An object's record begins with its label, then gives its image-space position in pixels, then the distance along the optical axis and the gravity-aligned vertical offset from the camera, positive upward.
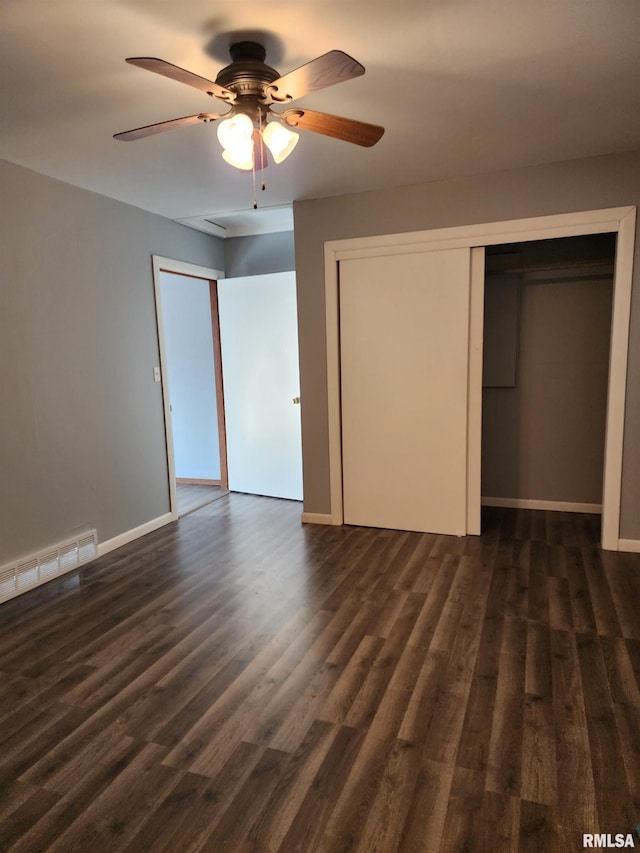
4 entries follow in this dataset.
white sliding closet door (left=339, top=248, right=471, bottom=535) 3.70 -0.24
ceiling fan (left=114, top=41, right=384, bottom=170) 1.75 +0.87
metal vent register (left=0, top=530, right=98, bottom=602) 3.05 -1.23
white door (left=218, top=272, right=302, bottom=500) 4.74 -0.21
